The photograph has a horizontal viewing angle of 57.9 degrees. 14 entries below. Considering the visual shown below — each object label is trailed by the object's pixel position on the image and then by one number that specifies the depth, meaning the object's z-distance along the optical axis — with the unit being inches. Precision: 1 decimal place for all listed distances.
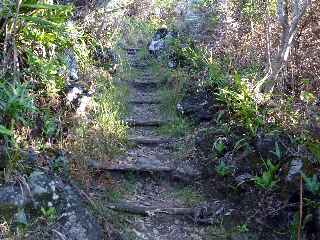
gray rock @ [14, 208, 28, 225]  102.3
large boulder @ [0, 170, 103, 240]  103.4
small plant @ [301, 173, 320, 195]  112.9
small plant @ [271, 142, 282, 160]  127.2
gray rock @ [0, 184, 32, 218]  102.5
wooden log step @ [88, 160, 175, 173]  140.3
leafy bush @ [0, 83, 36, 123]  120.6
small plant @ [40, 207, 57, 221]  105.3
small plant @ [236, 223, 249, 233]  118.6
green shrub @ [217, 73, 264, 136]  142.4
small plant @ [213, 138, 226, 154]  143.1
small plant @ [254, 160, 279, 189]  121.9
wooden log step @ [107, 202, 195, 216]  125.9
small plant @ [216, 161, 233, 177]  135.1
